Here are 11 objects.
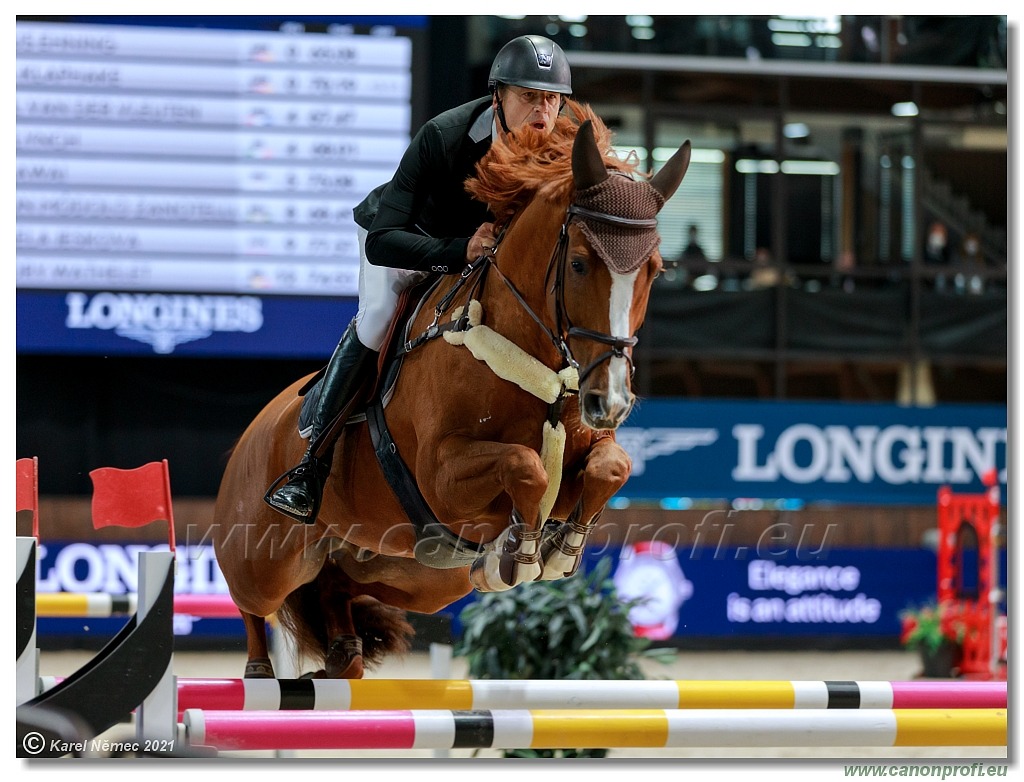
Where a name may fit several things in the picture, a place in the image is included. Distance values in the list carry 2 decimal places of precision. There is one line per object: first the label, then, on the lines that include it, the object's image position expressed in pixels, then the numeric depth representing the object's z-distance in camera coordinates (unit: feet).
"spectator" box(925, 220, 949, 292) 67.41
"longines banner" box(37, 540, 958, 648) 58.11
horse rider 19.61
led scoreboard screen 47.70
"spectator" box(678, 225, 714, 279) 65.98
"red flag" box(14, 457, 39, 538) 20.26
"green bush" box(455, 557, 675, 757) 30.91
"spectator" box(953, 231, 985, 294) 67.51
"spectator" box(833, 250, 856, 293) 67.31
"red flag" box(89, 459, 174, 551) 20.35
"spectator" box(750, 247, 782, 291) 66.03
